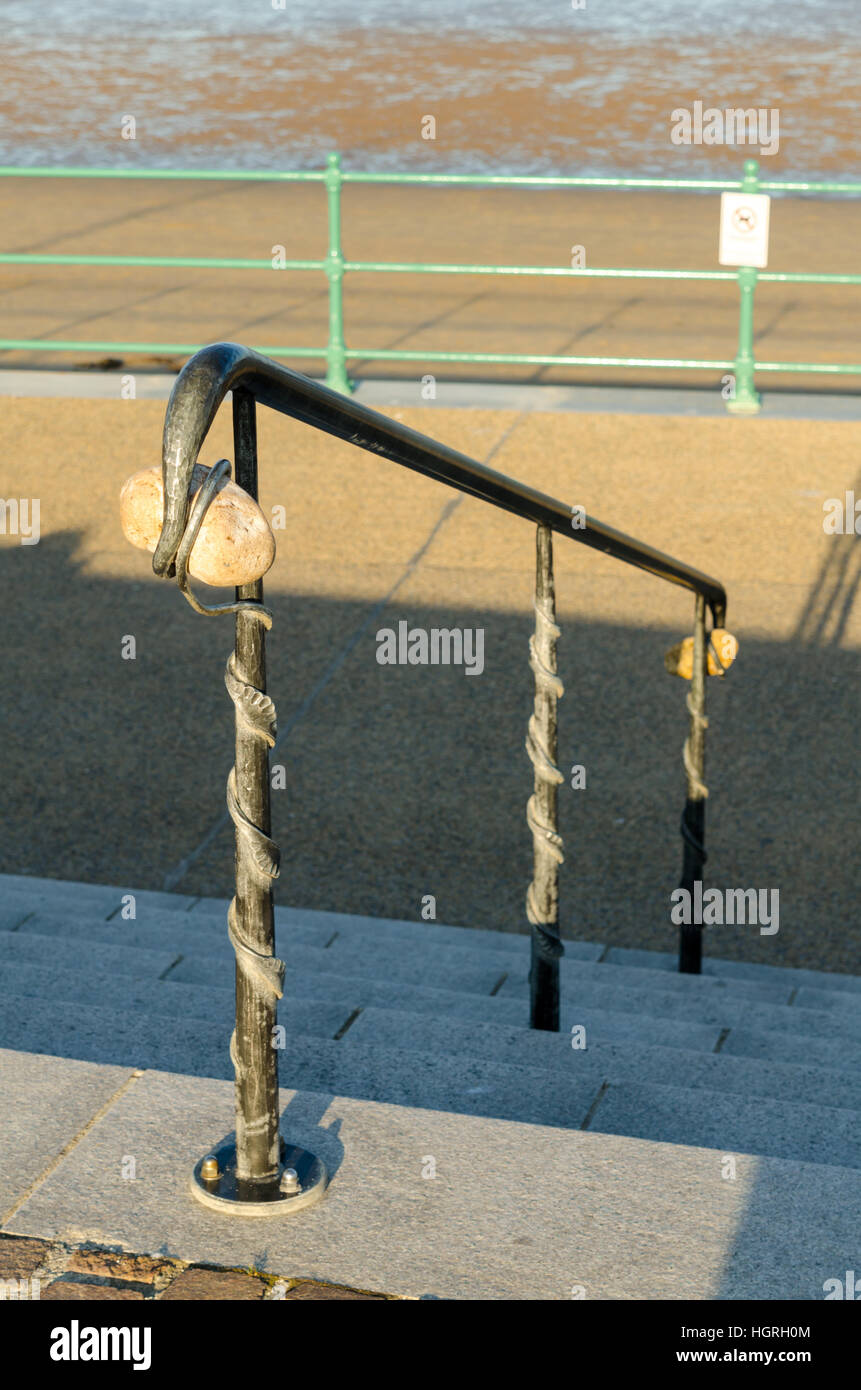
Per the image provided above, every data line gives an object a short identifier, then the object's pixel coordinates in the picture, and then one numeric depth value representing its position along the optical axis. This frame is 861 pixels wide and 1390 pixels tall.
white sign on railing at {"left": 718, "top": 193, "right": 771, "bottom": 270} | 8.82
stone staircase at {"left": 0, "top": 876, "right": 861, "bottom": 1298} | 3.09
